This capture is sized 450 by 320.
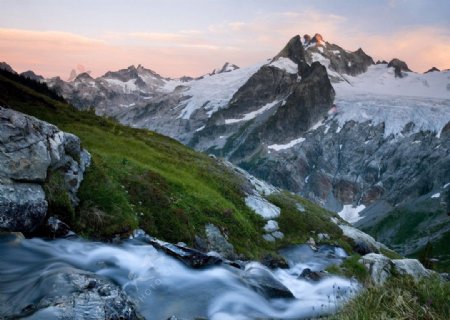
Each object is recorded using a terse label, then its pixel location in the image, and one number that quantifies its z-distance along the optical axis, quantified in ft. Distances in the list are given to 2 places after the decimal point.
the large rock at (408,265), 78.48
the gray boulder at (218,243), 86.63
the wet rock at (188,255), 67.56
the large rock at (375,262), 72.08
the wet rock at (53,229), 63.98
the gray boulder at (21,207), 58.29
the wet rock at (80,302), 36.70
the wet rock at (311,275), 82.33
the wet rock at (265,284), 65.36
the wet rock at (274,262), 91.23
